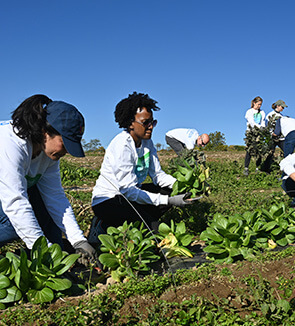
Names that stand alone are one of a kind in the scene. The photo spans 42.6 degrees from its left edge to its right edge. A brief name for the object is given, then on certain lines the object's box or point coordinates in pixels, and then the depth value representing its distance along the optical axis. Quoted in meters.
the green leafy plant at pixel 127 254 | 2.39
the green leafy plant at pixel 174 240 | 2.84
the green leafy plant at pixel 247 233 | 2.69
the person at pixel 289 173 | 3.54
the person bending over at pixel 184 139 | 4.26
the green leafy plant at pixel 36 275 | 1.99
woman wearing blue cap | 2.06
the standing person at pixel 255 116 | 7.26
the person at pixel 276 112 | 6.81
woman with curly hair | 3.11
